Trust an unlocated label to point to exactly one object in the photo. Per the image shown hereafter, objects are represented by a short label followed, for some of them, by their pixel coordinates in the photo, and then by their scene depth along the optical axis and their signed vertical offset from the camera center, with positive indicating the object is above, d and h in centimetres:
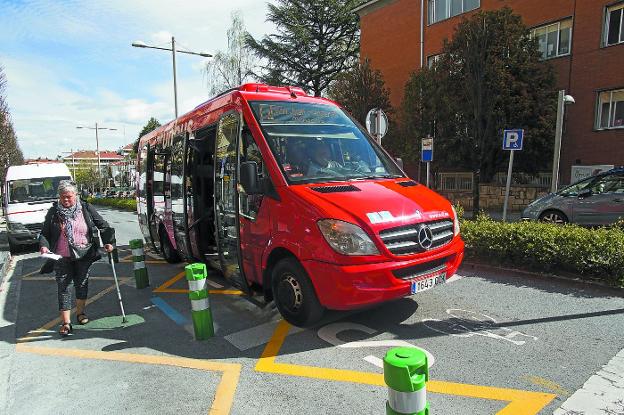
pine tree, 3012 +905
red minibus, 399 -48
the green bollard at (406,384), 197 -104
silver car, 945 -86
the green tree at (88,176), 8370 -246
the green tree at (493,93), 1636 +291
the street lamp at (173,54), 1650 +450
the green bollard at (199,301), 450 -148
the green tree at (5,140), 2305 +145
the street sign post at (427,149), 1255 +49
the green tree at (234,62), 3194 +784
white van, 1137 -95
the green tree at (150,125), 6419 +604
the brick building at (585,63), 1666 +424
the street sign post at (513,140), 967 +61
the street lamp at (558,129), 1147 +101
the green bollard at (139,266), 698 -170
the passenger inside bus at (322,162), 481 +3
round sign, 880 +91
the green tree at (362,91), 2358 +422
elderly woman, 502 -93
